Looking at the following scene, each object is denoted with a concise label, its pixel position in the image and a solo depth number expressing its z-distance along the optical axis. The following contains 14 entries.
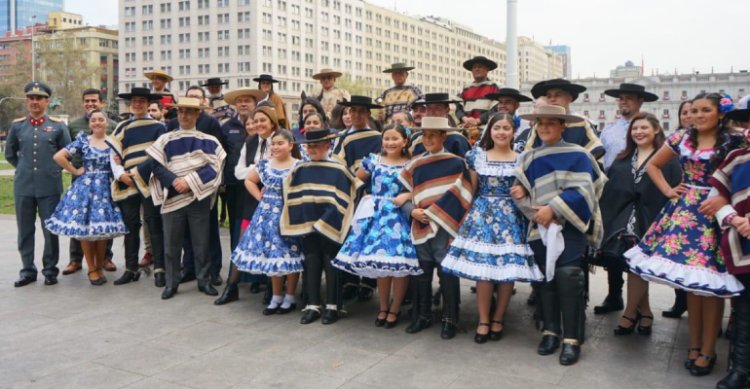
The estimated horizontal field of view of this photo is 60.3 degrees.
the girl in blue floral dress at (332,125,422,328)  5.70
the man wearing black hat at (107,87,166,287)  7.57
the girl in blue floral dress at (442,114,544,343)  5.24
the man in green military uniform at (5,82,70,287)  7.74
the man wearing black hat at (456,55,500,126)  8.19
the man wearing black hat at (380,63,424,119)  8.89
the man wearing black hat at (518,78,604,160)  5.86
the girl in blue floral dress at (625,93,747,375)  4.58
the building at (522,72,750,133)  87.50
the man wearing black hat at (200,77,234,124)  9.12
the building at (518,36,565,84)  193.88
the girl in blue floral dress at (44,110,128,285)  7.50
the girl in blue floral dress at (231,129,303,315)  6.29
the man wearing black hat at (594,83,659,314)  6.29
